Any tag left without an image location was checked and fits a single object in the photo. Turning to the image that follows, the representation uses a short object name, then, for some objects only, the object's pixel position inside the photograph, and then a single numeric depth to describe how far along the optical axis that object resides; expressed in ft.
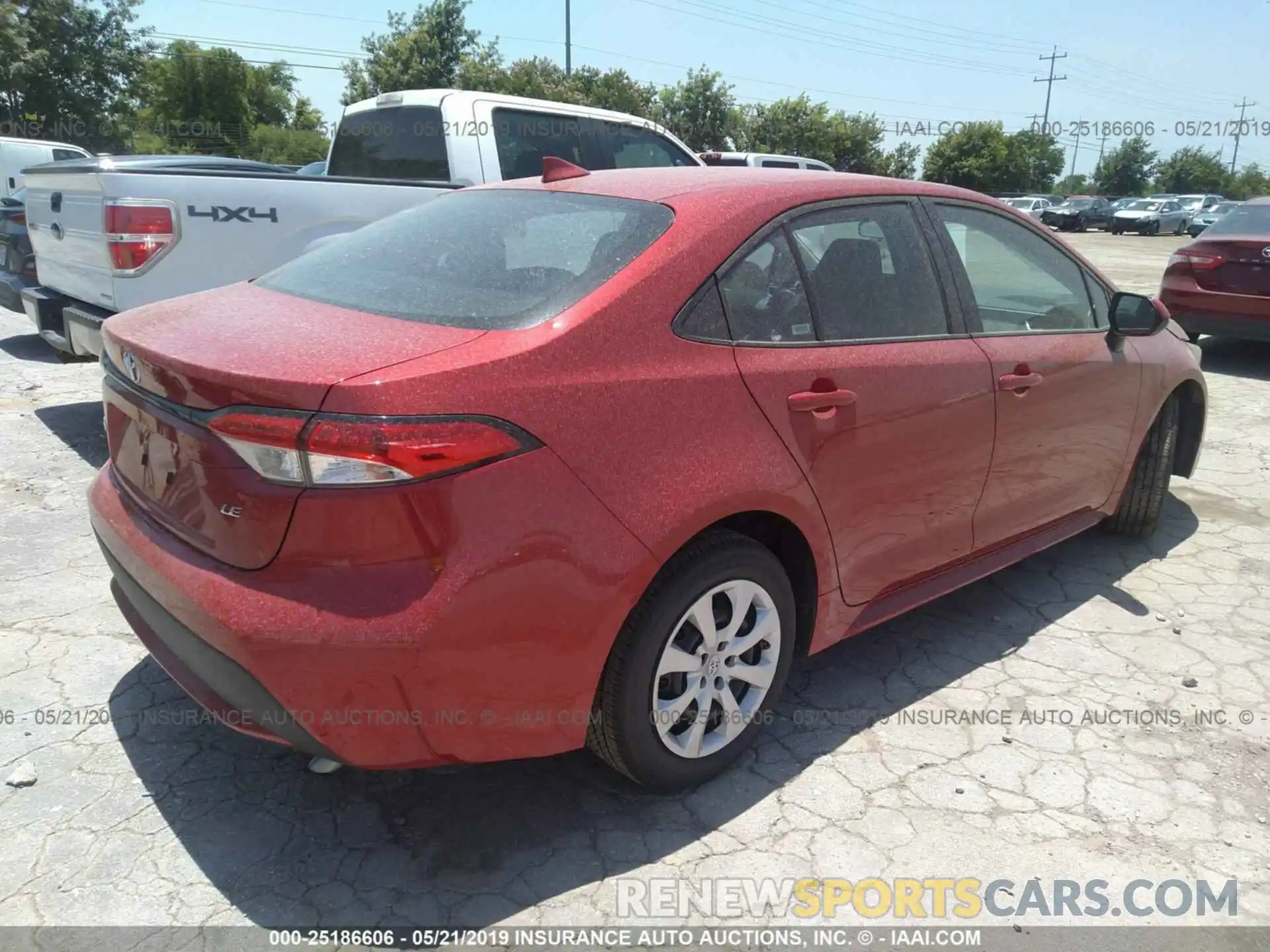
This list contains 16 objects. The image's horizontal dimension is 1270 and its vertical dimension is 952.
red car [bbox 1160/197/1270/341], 26.37
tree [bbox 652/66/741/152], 128.16
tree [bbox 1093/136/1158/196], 228.63
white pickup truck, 14.16
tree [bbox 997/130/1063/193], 168.45
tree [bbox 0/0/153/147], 95.86
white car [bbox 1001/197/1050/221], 127.54
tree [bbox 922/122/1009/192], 161.89
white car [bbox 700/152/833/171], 40.09
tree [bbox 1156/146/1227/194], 245.45
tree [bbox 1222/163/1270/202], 236.43
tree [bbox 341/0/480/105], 124.47
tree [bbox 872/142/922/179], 145.18
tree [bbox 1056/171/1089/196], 257.75
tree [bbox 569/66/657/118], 113.29
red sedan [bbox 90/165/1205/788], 6.34
